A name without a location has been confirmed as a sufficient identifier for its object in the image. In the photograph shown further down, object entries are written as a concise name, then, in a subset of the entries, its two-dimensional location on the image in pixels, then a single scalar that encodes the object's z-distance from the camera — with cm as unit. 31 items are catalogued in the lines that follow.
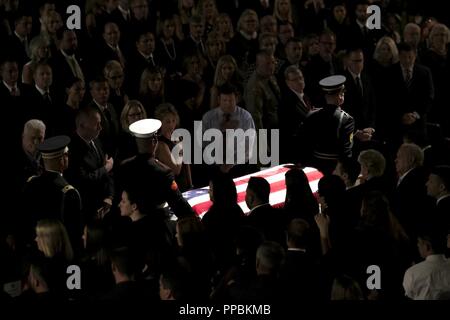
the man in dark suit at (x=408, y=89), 1819
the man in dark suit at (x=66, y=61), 1716
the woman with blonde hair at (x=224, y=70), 1716
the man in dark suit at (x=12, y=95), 1489
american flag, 1379
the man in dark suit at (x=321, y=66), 1811
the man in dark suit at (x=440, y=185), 1250
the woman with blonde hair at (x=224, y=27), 1927
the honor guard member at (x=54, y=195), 1204
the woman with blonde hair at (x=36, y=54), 1672
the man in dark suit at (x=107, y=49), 1820
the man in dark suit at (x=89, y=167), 1384
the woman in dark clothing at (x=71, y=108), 1499
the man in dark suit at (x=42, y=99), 1516
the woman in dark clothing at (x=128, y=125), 1469
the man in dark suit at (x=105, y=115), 1537
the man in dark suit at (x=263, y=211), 1184
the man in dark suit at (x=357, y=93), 1762
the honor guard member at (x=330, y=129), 1487
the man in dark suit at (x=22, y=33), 1817
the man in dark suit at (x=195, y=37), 1900
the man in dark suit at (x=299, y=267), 1016
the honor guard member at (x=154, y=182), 1184
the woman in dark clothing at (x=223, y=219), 1175
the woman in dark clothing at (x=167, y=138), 1425
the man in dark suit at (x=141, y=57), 1798
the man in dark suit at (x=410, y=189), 1262
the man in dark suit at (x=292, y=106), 1670
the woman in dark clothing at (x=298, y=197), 1233
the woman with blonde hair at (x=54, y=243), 1045
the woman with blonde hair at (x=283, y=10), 2053
